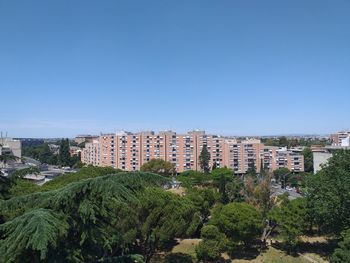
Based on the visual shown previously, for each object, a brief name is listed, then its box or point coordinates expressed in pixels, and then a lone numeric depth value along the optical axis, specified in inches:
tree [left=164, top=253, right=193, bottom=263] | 962.7
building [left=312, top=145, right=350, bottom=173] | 1900.8
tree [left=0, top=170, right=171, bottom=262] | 235.8
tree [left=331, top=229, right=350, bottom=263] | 691.4
